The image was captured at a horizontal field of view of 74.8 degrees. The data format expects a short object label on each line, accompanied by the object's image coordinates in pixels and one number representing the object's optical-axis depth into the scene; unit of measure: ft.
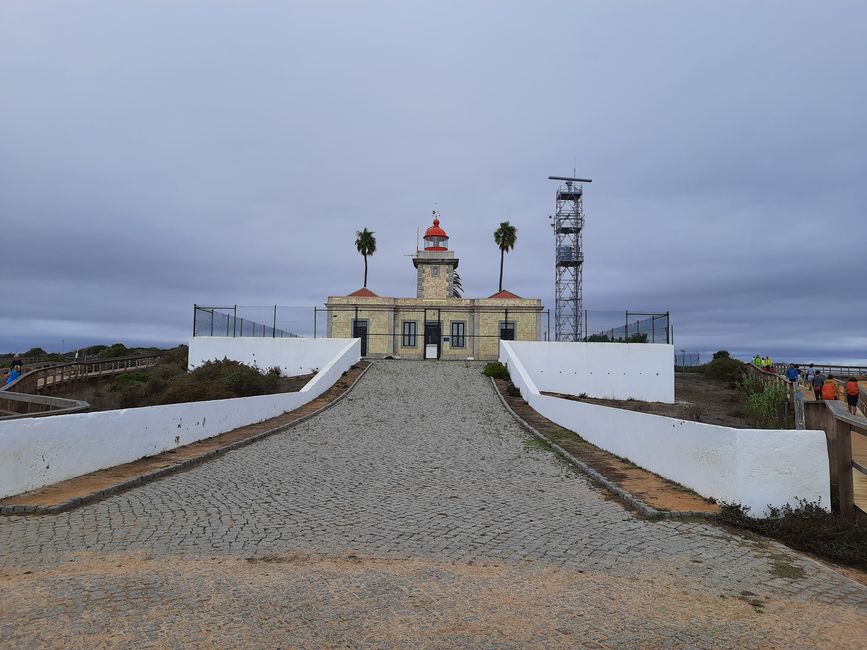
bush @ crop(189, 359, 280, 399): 65.31
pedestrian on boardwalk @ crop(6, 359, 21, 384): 64.64
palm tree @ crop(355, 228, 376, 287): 160.97
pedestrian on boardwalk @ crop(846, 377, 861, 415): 55.72
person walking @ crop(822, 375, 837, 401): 51.75
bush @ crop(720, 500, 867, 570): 17.47
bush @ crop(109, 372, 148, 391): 84.79
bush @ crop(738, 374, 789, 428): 50.39
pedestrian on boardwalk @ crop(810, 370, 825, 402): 66.19
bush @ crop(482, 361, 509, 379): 77.92
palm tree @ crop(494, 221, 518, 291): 163.22
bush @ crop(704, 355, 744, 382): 112.06
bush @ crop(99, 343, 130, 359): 153.46
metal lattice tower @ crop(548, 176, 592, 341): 146.51
